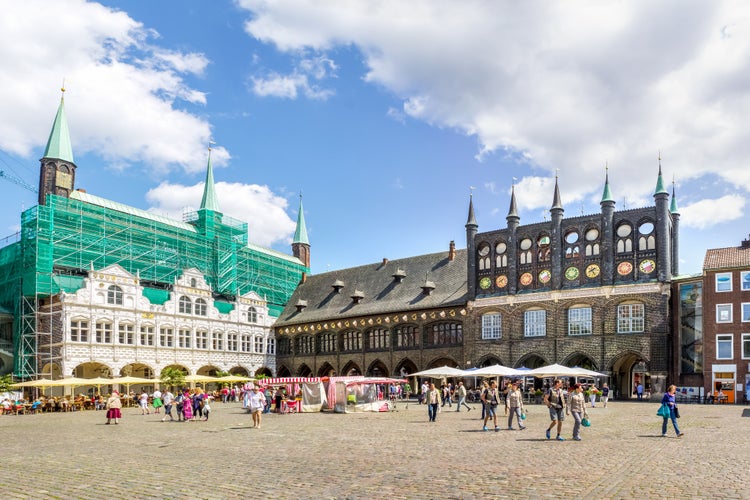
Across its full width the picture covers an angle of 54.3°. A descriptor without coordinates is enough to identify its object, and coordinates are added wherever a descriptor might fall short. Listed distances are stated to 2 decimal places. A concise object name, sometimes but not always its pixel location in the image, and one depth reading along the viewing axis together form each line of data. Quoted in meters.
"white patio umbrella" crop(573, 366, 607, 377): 40.09
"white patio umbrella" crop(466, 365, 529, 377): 40.84
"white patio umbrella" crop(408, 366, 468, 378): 42.44
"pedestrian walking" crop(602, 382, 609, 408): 40.55
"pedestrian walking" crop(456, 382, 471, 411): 37.31
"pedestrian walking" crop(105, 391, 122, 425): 30.25
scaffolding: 56.03
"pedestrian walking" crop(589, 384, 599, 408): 38.38
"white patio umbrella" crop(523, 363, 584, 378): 39.47
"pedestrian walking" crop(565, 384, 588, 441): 20.00
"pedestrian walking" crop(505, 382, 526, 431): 24.36
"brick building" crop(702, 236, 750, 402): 45.84
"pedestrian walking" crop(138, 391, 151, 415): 39.72
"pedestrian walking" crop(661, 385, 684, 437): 20.73
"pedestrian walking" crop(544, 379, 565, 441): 20.01
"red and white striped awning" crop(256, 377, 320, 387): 40.75
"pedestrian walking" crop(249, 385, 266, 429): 26.59
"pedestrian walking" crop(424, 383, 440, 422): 29.12
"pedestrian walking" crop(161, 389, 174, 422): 33.97
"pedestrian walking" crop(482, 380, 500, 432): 24.38
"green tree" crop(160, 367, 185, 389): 52.81
